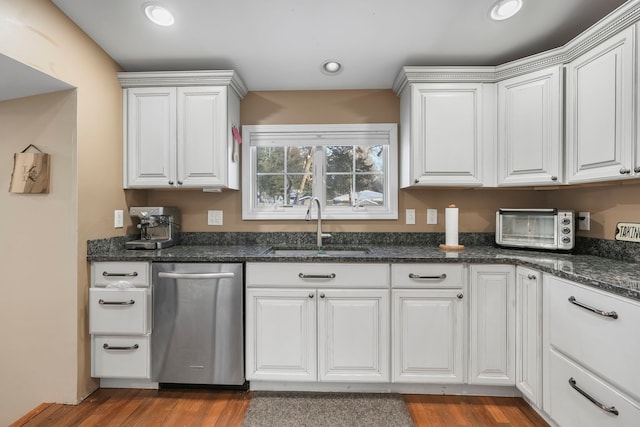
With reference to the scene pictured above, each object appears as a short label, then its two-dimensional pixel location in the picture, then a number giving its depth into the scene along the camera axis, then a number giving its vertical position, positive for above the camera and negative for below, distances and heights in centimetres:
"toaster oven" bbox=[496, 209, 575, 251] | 195 -10
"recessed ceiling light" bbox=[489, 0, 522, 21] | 169 +118
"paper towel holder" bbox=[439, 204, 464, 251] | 218 -24
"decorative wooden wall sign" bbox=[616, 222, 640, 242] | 171 -10
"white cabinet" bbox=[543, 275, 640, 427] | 114 -62
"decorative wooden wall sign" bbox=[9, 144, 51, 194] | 179 +23
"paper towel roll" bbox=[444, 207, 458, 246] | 220 -8
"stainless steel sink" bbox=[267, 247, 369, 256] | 234 -30
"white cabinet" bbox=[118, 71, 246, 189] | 219 +61
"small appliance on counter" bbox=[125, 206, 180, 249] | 213 -11
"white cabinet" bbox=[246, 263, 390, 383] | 189 -70
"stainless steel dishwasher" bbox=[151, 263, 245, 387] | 191 -70
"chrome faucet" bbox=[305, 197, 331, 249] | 234 -9
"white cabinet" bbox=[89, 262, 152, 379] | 188 -69
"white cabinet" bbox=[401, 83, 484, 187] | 213 +58
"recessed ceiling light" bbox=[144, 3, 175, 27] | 175 +118
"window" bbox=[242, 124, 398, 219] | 252 +36
